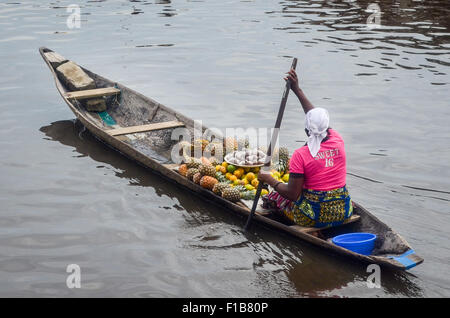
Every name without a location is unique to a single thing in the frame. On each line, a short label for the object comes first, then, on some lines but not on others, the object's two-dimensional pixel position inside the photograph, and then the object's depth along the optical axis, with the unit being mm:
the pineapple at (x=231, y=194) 6277
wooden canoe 5262
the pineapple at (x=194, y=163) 6992
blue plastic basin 5262
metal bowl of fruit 6773
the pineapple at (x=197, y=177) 6719
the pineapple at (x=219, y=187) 6414
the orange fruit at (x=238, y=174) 6781
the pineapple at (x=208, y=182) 6566
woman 5355
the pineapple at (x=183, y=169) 7035
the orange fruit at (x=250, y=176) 6672
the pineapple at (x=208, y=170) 6703
